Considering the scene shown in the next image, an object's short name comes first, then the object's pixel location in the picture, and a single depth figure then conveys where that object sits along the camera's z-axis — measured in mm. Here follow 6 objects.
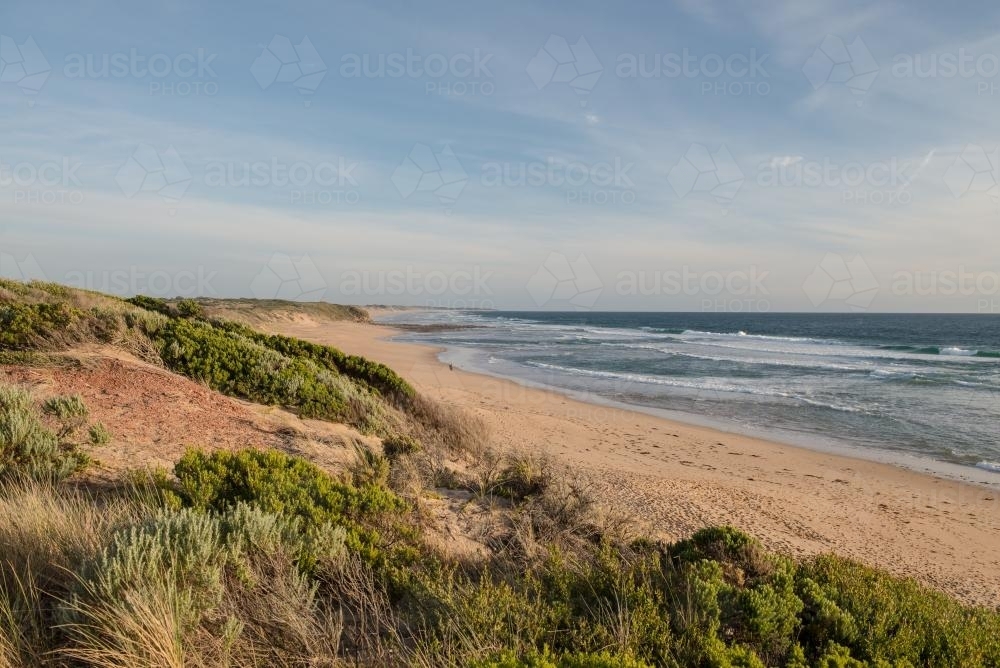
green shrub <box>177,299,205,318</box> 14430
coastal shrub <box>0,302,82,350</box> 8508
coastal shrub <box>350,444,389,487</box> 5996
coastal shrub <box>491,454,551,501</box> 6637
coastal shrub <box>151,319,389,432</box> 9039
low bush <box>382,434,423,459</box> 7270
